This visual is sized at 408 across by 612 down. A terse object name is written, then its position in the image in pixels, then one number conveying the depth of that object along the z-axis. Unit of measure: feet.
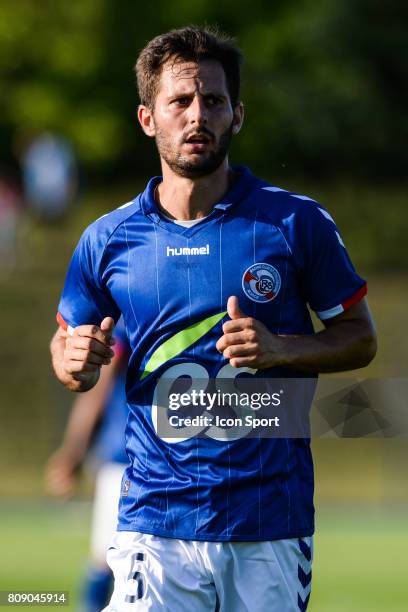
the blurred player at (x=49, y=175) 180.34
